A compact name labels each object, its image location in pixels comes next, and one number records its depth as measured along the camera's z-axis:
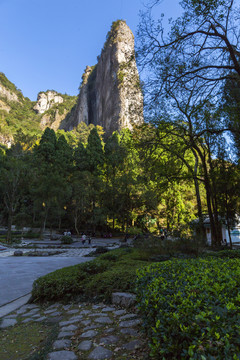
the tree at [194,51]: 7.42
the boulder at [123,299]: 3.71
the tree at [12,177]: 22.65
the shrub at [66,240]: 21.88
